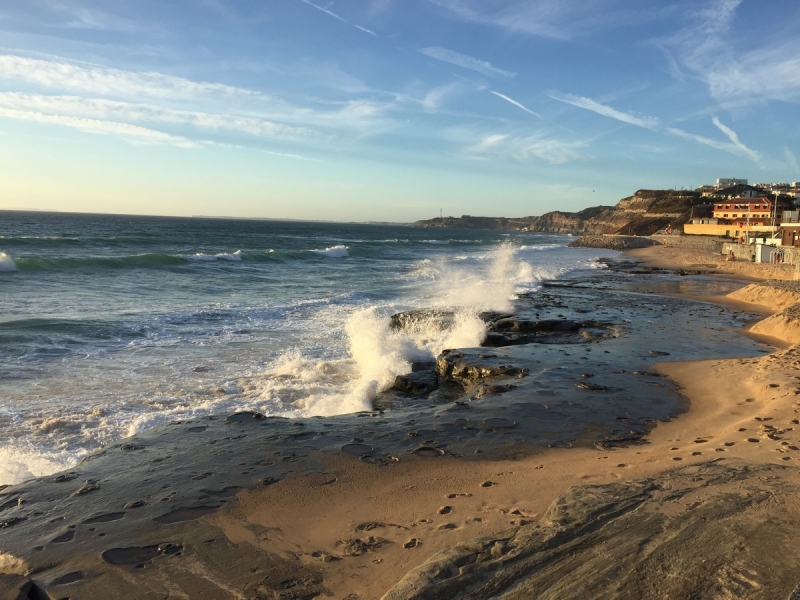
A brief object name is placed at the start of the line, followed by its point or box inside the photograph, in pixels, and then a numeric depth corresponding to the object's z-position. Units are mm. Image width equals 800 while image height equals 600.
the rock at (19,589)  3787
